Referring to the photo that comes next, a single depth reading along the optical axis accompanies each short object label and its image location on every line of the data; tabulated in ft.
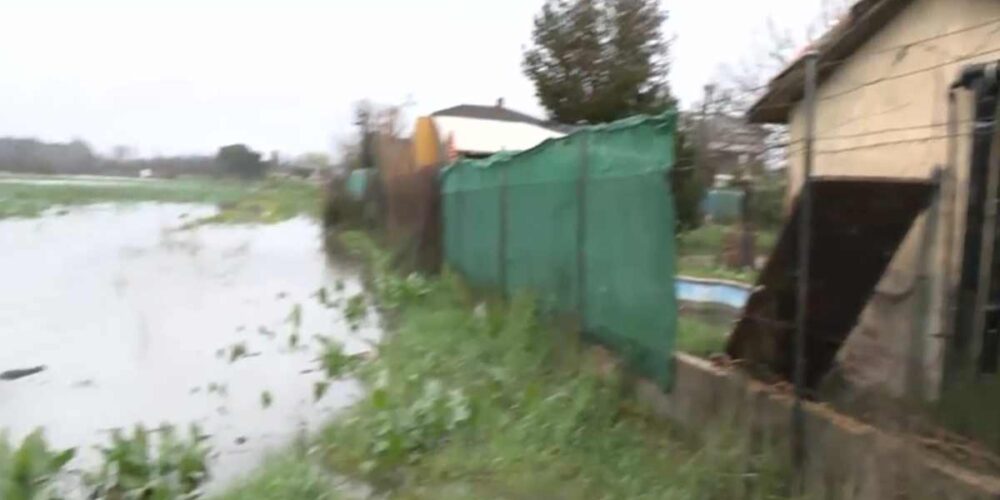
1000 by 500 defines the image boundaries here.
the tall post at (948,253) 17.12
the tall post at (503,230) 33.96
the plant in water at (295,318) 41.97
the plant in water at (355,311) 43.55
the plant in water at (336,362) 31.81
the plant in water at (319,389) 28.59
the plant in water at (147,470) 19.61
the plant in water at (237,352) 35.68
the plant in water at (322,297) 50.43
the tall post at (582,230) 24.67
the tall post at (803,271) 16.30
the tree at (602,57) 78.07
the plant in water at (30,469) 18.65
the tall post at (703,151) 22.11
